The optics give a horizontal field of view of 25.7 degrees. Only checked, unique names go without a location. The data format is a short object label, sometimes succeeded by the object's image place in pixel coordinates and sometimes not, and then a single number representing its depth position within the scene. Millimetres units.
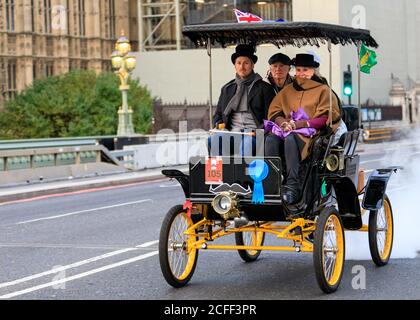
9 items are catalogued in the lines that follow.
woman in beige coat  8156
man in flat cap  9070
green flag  9586
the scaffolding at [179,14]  53625
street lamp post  31125
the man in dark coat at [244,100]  8773
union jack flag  9219
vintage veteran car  8000
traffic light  28188
